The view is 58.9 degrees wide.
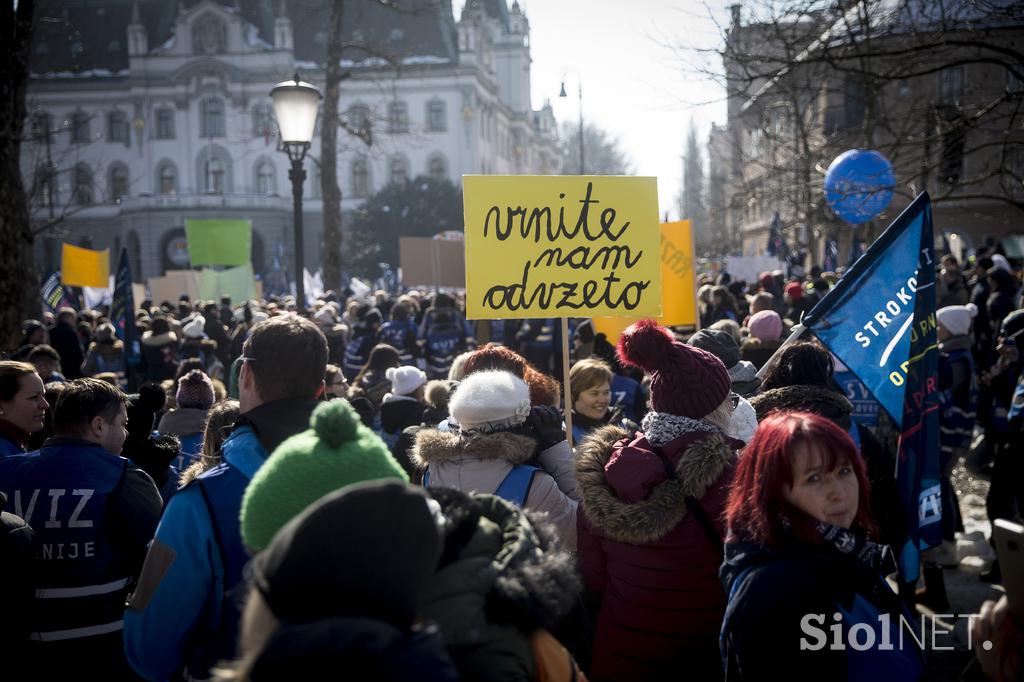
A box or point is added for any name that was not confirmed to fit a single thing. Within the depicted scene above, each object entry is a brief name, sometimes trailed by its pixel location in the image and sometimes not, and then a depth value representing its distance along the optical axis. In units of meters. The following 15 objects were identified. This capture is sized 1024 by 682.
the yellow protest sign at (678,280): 7.21
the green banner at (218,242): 16.22
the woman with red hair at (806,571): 2.17
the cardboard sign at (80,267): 16.03
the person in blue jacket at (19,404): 3.87
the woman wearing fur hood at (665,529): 2.85
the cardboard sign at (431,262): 16.02
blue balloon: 8.24
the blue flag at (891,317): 3.57
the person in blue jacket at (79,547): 3.15
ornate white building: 59.94
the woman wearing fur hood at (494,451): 3.38
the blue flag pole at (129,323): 9.34
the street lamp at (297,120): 8.90
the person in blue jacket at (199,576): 2.39
